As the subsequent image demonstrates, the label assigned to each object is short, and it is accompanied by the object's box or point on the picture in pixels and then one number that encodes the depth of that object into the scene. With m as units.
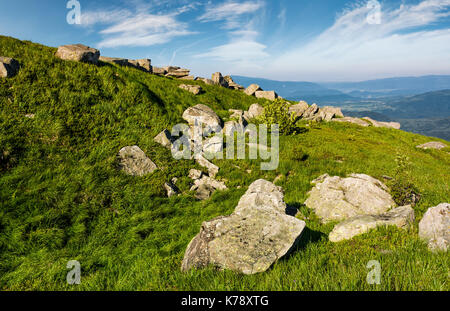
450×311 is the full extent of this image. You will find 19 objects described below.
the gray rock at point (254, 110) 29.19
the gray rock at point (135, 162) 11.88
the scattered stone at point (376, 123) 50.61
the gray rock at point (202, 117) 18.97
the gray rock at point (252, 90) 43.12
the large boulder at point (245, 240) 5.41
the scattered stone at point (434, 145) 33.53
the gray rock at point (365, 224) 7.13
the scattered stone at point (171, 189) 11.30
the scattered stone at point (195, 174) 12.89
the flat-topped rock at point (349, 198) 9.50
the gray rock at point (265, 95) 42.38
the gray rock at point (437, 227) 5.83
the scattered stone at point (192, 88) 27.49
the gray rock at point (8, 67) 13.29
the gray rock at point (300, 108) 39.91
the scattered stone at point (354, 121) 43.62
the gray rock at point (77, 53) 18.28
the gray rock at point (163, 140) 14.64
